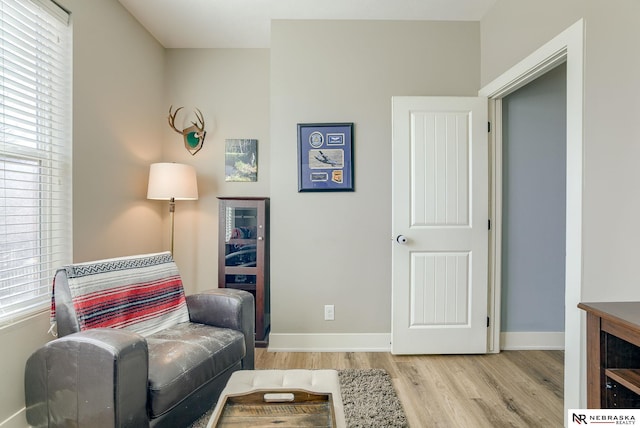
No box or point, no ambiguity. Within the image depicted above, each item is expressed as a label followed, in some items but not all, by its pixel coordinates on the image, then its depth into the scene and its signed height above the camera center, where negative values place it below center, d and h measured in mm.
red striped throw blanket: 1622 -460
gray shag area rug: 1701 -1110
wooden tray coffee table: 1094 -713
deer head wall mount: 3031 +741
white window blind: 1615 +331
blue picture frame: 2607 +452
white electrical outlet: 2652 -831
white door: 2492 -204
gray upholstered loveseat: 1294 -674
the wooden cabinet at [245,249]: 2707 -312
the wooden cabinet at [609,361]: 1214 -571
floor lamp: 2602 +244
